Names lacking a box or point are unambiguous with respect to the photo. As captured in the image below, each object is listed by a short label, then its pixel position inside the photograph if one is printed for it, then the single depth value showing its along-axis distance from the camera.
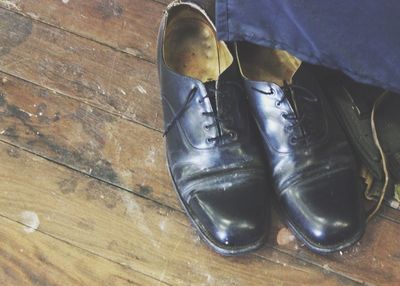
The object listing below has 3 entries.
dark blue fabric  0.75
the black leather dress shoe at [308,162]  0.84
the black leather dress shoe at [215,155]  0.84
